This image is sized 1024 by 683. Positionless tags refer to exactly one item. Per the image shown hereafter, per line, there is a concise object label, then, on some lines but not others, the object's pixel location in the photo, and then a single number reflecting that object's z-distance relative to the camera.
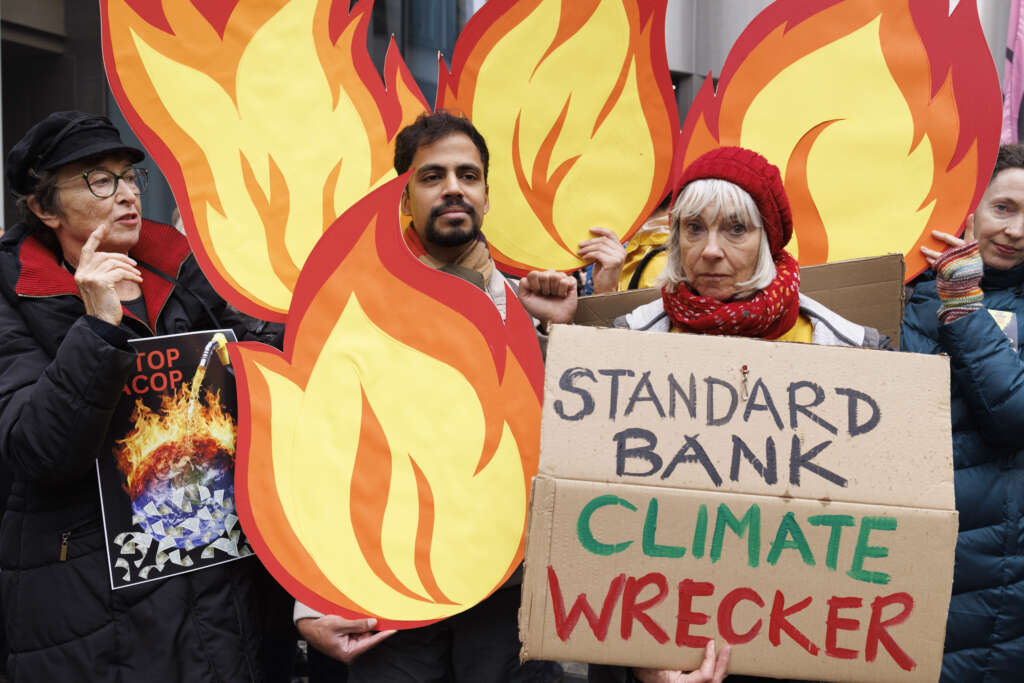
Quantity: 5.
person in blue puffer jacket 2.05
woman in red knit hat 1.65
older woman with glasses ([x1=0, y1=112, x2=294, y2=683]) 1.70
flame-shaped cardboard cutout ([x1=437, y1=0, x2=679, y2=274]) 2.12
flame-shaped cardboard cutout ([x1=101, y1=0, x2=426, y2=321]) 1.93
